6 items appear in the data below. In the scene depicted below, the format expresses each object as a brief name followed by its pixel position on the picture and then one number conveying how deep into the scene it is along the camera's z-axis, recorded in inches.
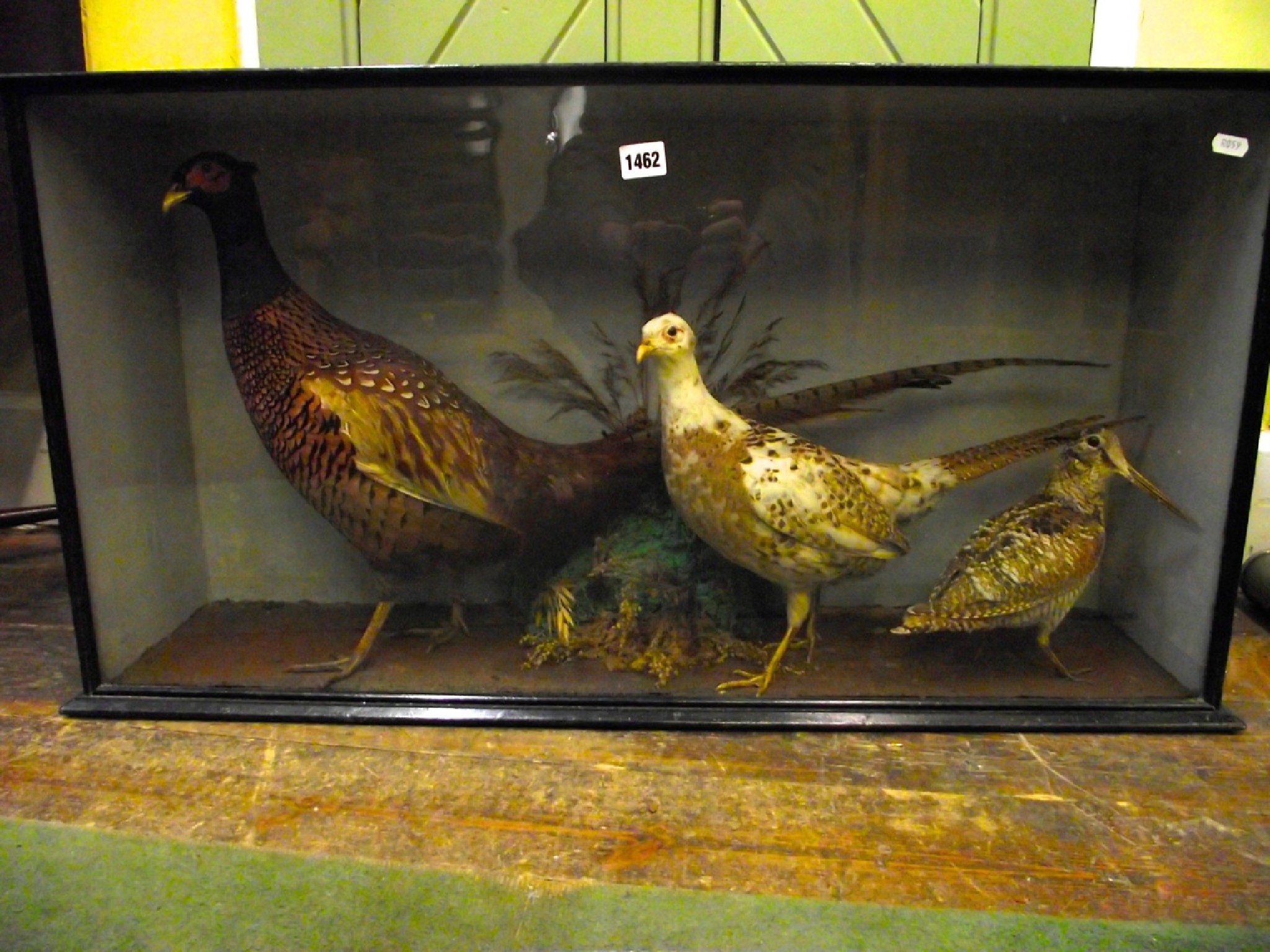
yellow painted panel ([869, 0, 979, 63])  60.2
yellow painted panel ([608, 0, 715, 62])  60.5
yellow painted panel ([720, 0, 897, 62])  60.4
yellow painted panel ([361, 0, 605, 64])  60.7
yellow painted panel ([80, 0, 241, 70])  65.9
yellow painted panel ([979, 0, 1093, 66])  60.1
